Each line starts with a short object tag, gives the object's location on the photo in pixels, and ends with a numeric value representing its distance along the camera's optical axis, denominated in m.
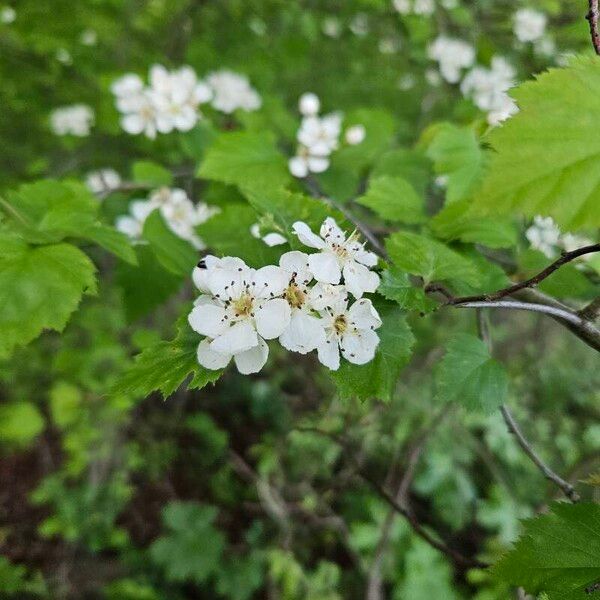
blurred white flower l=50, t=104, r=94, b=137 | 0.40
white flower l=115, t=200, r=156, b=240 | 0.22
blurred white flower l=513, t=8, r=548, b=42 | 0.40
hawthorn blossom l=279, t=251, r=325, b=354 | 0.11
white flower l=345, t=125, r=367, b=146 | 0.24
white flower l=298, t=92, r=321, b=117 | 0.25
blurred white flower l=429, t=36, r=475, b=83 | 0.38
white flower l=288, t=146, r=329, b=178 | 0.22
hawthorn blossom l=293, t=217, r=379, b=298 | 0.11
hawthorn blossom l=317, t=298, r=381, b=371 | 0.12
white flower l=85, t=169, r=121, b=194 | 0.32
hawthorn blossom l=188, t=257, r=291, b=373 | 0.11
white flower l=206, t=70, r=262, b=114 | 0.33
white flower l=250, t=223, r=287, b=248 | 0.13
